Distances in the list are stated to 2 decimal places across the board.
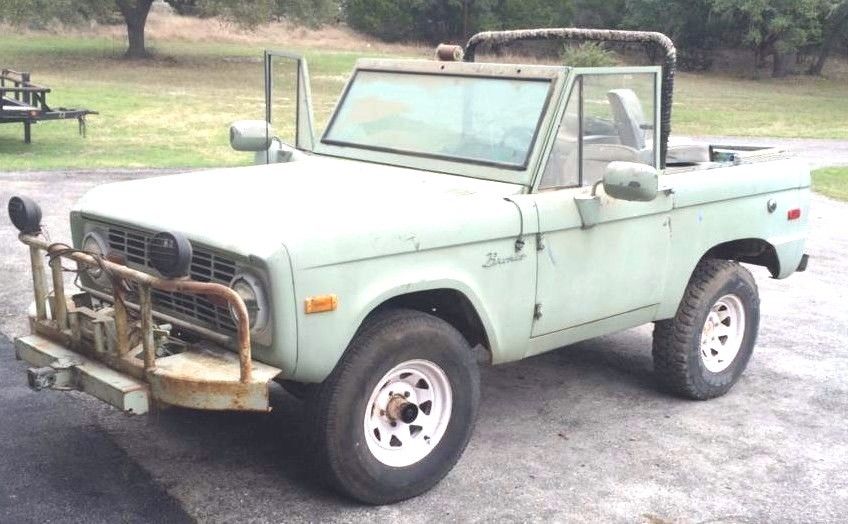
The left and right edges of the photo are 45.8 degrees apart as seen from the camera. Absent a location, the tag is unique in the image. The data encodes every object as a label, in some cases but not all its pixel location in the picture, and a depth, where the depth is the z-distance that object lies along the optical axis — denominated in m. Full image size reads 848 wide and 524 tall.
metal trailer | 15.20
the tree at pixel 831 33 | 48.12
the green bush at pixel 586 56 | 12.89
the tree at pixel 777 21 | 46.31
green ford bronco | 3.94
